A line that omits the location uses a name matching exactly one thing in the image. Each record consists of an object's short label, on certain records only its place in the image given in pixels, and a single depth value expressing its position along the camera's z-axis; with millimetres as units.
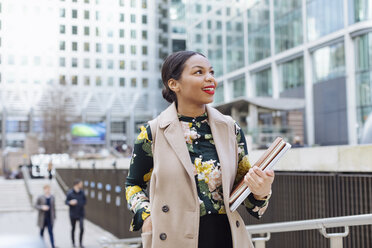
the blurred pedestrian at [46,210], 12906
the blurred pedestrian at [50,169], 30684
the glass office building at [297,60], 26625
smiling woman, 1860
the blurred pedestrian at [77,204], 13250
